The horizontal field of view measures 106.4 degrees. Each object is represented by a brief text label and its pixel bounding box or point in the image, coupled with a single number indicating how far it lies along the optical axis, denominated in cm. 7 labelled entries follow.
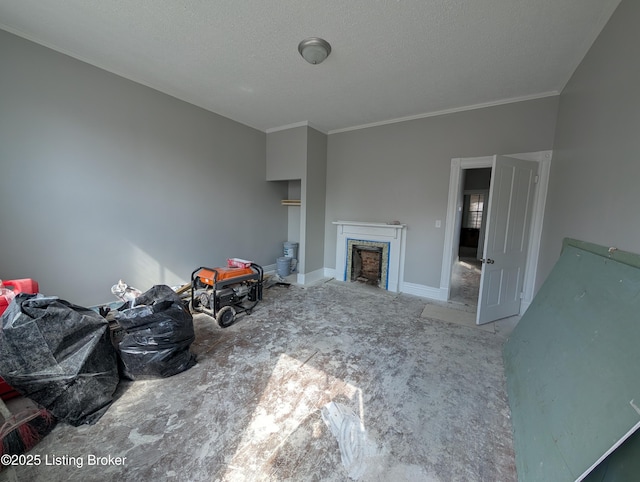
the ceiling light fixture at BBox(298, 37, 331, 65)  214
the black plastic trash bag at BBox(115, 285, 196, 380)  184
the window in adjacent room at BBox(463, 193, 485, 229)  850
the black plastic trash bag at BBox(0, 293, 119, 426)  141
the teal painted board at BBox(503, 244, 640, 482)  97
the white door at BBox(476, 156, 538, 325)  287
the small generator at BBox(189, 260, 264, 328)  283
